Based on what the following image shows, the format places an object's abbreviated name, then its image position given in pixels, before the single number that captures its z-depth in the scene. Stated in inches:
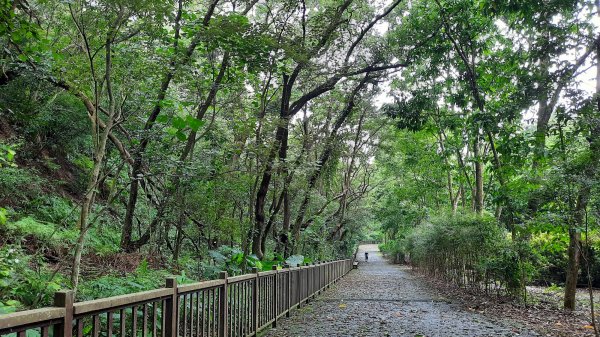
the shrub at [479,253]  460.4
